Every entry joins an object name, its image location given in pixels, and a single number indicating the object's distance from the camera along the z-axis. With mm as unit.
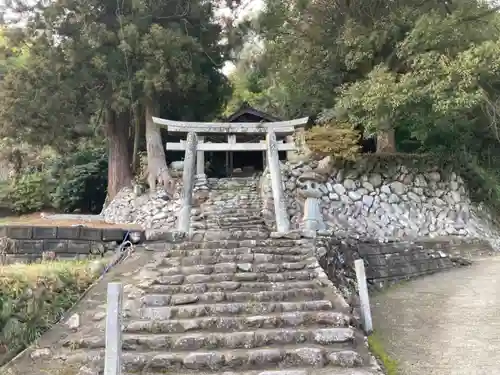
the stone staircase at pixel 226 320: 4930
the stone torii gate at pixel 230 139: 12039
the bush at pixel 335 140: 14539
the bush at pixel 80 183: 19641
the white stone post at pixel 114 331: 4186
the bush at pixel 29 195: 20688
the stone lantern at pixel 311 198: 12414
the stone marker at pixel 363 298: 6371
